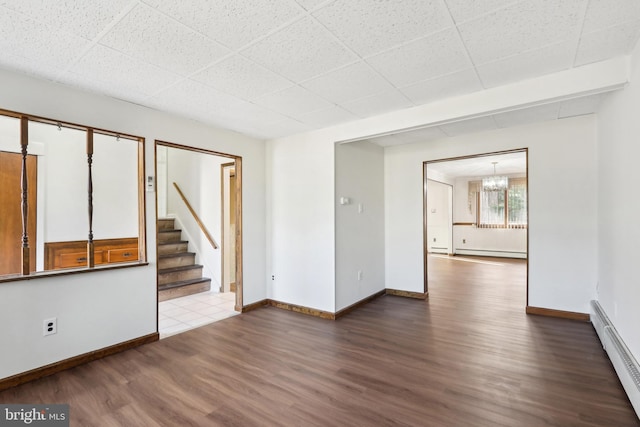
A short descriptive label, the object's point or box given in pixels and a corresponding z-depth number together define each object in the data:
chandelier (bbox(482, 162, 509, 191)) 7.74
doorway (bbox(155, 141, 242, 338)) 4.21
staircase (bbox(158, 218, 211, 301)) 4.91
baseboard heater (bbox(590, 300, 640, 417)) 1.97
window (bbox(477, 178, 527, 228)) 8.91
